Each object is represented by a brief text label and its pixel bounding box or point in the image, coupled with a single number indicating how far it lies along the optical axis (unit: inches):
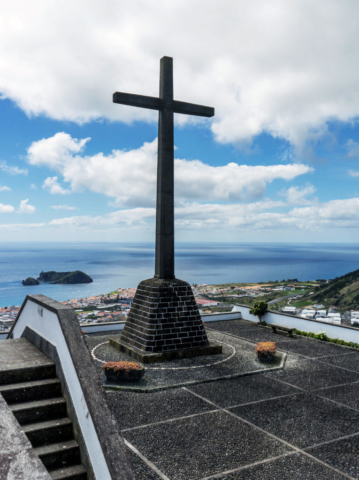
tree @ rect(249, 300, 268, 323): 679.1
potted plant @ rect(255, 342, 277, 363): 419.2
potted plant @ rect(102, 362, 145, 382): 350.6
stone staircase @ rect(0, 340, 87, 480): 166.4
